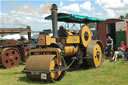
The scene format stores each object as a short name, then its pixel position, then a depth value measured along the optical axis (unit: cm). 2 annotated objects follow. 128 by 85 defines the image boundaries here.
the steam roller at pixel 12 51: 825
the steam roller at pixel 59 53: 481
